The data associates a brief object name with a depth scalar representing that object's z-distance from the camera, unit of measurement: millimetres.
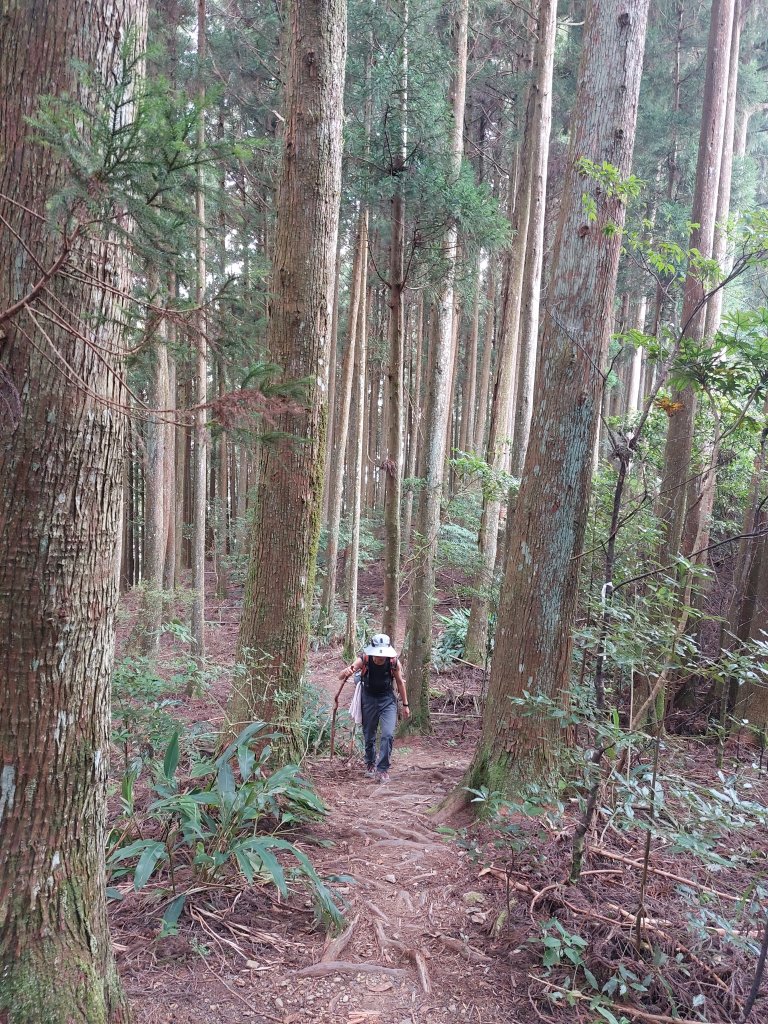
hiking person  6125
